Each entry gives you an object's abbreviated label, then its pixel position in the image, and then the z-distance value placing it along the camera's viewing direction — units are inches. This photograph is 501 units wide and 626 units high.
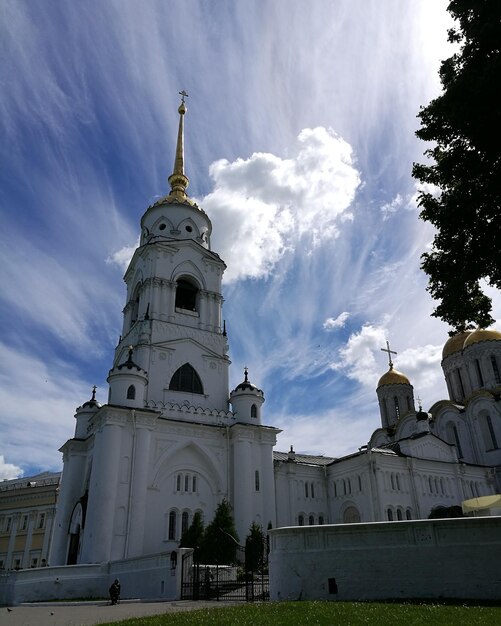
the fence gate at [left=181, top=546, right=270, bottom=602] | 670.5
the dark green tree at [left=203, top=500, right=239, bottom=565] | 903.1
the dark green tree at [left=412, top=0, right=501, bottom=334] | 466.0
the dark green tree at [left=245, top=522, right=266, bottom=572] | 842.0
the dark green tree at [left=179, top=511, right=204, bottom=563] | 924.6
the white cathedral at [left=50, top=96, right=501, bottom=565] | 1034.1
